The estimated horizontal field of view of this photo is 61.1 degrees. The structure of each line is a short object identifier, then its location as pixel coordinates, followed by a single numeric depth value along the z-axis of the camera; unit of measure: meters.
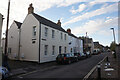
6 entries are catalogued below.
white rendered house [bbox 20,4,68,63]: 15.81
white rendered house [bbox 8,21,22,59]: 18.45
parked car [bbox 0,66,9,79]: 6.36
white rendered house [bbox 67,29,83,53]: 27.92
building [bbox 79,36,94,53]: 55.36
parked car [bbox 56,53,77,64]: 15.44
